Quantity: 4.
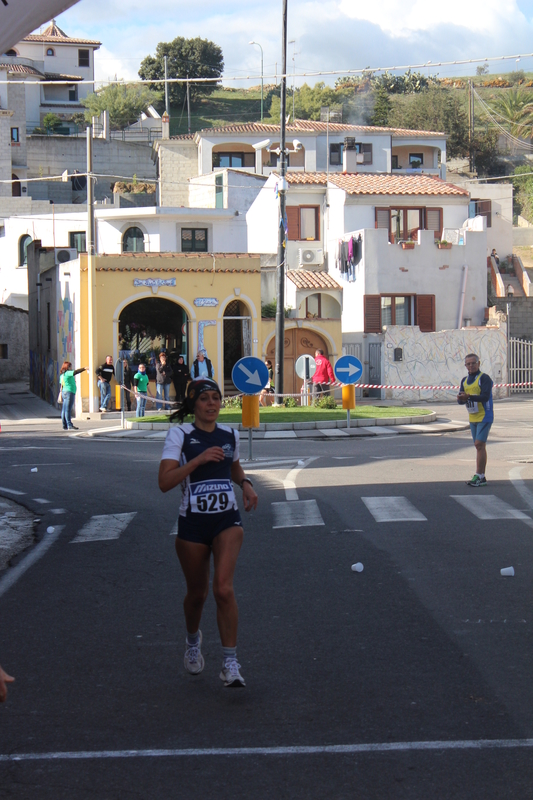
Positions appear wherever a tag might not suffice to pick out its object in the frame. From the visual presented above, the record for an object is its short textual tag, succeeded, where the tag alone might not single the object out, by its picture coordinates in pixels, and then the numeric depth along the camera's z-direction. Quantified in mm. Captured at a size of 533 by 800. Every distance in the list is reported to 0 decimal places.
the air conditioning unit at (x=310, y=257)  42062
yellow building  31188
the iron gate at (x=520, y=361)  37375
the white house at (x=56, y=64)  83688
